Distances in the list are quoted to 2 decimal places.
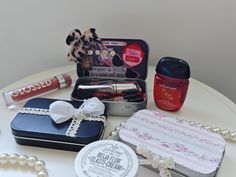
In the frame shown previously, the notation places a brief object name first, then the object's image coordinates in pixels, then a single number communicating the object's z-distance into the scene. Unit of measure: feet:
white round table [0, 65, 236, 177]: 1.70
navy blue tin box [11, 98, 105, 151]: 1.76
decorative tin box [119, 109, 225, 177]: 1.60
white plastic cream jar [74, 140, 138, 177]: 1.49
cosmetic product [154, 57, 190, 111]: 1.99
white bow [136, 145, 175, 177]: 1.60
